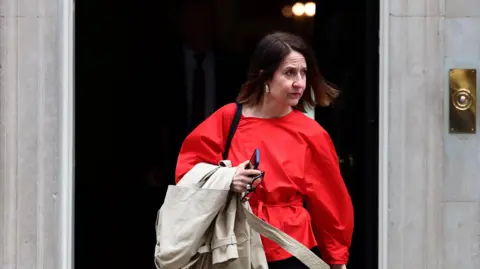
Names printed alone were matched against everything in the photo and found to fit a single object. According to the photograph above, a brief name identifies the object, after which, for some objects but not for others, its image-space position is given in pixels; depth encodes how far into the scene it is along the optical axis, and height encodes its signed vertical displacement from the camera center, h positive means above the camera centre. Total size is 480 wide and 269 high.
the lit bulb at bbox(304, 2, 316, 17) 11.33 +0.94
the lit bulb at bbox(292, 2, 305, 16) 11.37 +0.94
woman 7.16 -0.06
